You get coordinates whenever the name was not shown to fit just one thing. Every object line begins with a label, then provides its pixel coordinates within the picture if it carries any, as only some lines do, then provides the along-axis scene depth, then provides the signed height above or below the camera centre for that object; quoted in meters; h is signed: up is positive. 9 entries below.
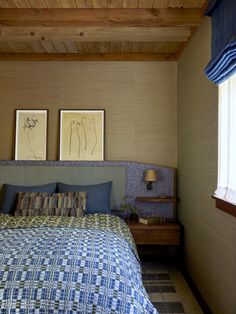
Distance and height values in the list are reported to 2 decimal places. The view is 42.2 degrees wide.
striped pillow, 3.32 -0.49
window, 2.14 +0.15
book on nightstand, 3.57 -0.70
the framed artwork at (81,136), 3.91 +0.31
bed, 1.49 -0.61
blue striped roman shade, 1.94 +0.83
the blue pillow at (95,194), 3.50 -0.40
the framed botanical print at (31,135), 3.92 +0.32
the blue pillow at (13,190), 3.55 -0.38
